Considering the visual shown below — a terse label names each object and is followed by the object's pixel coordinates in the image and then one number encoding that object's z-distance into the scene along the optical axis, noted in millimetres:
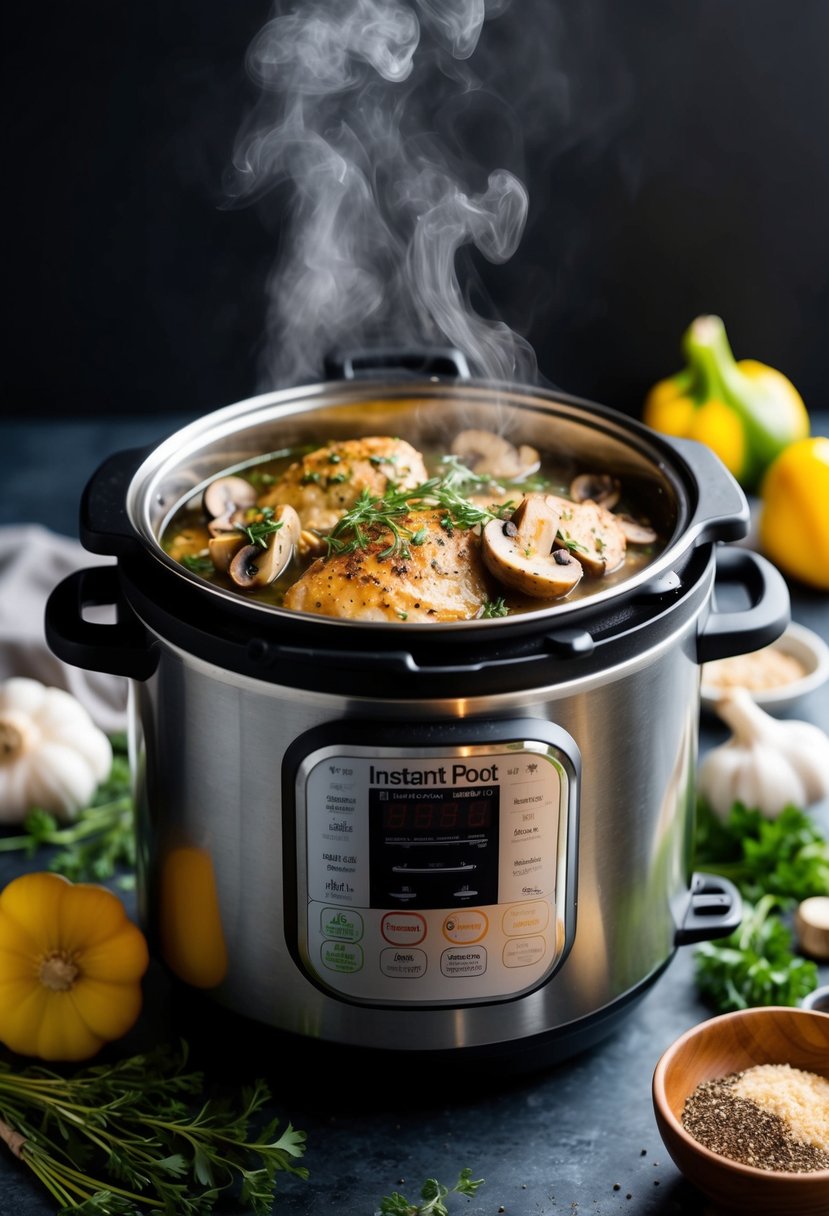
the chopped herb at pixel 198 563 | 1707
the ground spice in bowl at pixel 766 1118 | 1393
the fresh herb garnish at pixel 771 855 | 1933
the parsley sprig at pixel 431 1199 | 1419
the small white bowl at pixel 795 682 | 2305
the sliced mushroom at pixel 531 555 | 1544
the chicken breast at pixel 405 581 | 1504
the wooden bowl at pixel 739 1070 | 1325
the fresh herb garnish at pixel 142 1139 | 1445
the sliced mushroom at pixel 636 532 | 1772
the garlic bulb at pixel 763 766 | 2072
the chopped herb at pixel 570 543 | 1641
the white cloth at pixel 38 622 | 2328
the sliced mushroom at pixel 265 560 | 1642
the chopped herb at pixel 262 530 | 1675
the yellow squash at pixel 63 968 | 1599
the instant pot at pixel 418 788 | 1349
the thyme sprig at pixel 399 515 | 1584
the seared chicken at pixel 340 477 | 1798
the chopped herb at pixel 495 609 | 1533
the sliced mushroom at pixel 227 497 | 1808
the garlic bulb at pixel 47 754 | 2078
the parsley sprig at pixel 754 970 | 1729
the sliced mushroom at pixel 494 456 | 1938
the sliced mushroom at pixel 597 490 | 1874
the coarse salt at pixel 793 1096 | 1431
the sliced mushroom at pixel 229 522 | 1738
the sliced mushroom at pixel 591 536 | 1646
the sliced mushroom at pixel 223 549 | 1685
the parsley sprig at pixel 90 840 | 1999
